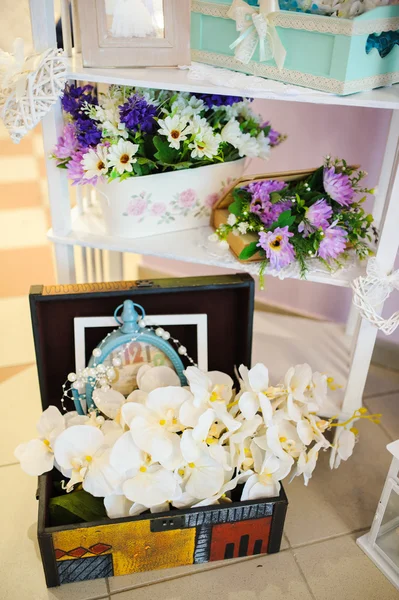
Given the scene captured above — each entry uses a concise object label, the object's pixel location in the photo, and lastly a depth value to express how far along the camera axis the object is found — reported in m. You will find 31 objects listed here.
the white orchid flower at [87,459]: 1.05
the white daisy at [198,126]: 1.17
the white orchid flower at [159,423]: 1.05
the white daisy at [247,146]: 1.27
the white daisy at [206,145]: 1.20
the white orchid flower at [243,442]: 1.09
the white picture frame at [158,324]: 1.26
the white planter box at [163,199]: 1.27
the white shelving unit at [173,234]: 1.08
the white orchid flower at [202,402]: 1.07
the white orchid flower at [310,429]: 1.11
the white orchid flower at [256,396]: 1.09
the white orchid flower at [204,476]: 1.08
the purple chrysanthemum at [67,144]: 1.22
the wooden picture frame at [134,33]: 1.11
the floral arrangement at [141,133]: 1.17
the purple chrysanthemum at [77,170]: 1.21
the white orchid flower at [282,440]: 1.09
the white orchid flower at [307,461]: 1.13
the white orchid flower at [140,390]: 1.19
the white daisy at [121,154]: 1.18
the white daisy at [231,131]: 1.22
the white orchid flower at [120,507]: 1.10
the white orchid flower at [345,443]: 1.20
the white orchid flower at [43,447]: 1.10
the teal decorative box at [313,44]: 1.01
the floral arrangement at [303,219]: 1.21
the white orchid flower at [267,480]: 1.11
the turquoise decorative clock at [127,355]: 1.21
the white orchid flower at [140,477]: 1.04
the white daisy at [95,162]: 1.19
